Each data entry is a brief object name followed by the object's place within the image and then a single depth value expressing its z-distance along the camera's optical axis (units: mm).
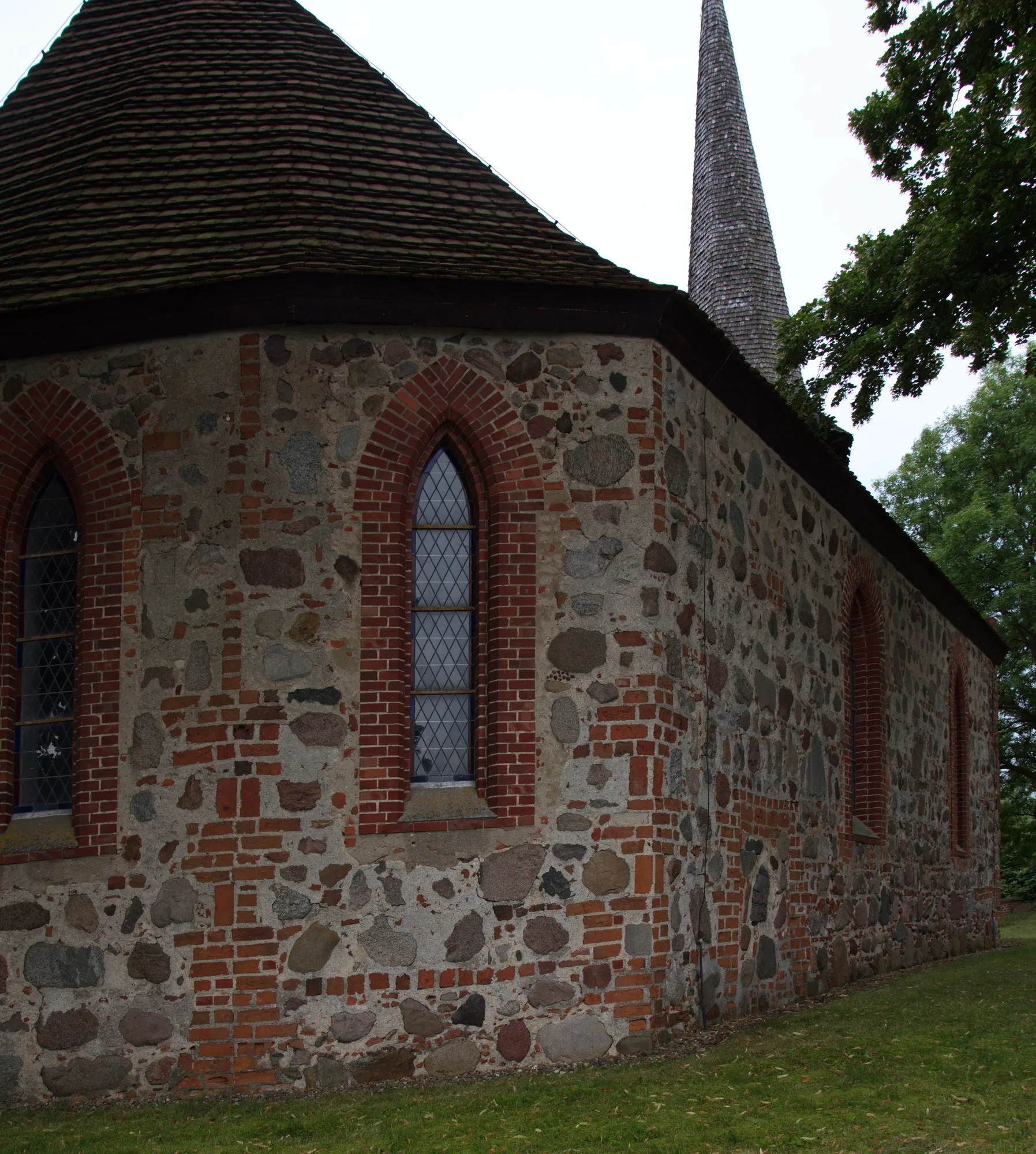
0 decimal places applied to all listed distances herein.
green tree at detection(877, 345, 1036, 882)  32875
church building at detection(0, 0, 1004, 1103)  8922
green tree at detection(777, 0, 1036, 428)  12953
